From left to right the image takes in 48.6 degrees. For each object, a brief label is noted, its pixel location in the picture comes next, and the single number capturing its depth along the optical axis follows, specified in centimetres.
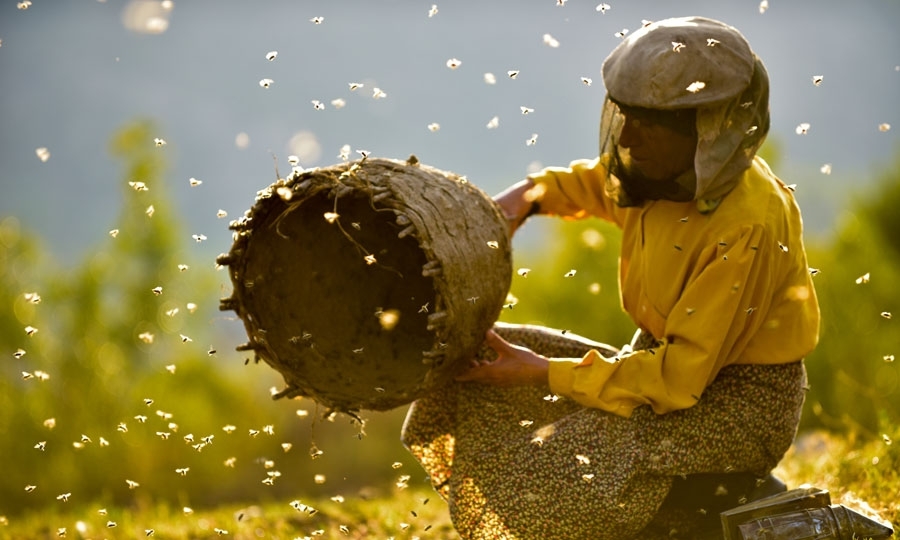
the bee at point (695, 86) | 384
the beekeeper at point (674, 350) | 397
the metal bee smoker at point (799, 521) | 407
